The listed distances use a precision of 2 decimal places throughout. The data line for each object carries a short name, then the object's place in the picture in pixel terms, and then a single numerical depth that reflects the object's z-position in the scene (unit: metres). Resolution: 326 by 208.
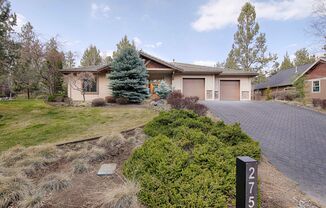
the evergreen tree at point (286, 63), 41.90
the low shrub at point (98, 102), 13.21
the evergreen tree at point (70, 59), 29.73
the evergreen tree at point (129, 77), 13.73
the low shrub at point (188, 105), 8.14
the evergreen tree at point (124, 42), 34.70
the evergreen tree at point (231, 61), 30.58
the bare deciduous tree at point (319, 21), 14.51
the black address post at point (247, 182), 1.61
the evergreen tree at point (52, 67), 20.41
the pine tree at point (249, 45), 28.21
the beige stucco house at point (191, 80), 16.67
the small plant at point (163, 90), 14.15
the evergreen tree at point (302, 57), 41.20
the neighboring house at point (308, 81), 20.38
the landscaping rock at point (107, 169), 3.76
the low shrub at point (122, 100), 13.62
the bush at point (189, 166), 2.65
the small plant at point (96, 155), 4.45
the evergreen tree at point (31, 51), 19.53
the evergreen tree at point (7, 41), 9.77
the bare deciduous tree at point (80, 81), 15.64
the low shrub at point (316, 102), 13.23
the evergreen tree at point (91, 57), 39.53
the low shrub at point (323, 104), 12.56
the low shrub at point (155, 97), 14.16
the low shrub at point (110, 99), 14.33
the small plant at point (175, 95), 11.00
